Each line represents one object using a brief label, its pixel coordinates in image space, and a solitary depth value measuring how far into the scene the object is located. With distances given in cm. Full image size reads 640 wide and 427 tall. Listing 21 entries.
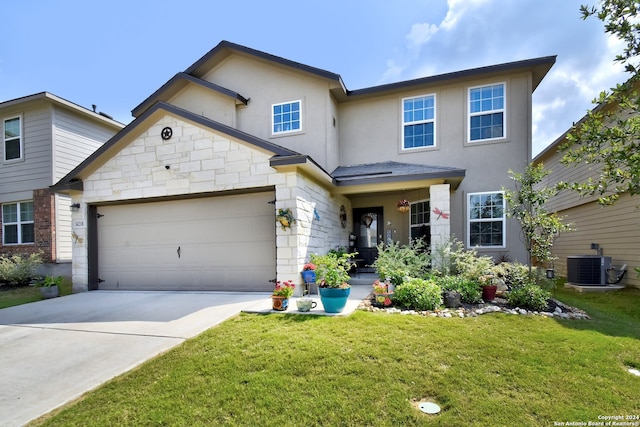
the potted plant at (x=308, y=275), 661
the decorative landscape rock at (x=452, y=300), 544
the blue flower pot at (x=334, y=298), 502
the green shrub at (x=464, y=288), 571
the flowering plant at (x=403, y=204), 853
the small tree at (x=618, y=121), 263
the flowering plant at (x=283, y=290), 529
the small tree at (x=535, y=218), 556
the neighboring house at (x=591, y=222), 767
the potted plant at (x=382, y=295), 554
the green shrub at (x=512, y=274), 601
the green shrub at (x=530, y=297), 529
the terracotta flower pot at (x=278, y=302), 527
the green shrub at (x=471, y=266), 617
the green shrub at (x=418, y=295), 532
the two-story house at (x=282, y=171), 711
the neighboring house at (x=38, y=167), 1066
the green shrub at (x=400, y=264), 620
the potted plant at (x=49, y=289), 756
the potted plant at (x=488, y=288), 590
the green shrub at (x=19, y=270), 955
